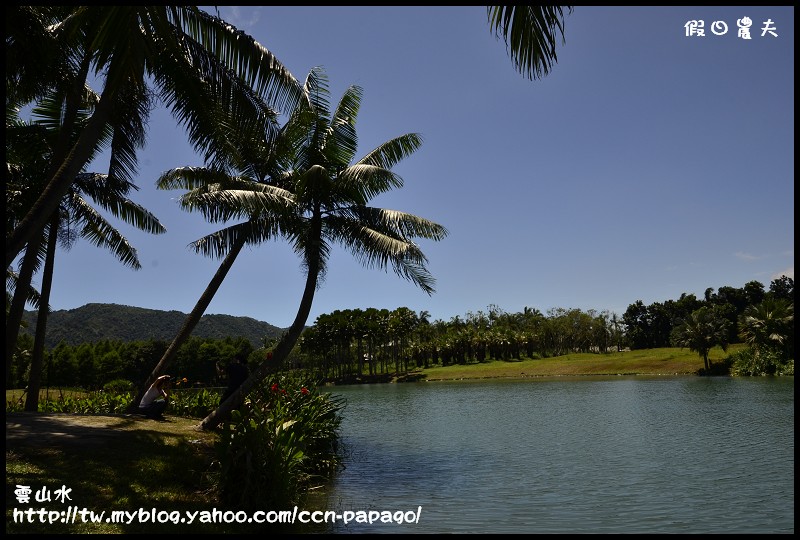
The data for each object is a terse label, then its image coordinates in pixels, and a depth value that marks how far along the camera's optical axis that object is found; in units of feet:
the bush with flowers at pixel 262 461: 30.01
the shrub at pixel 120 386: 92.66
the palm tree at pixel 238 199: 47.01
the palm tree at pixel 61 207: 51.08
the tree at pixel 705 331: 211.61
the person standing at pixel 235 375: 51.26
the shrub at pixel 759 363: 178.33
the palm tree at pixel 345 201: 52.26
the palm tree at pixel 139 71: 25.93
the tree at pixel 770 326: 183.32
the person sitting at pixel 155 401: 50.80
